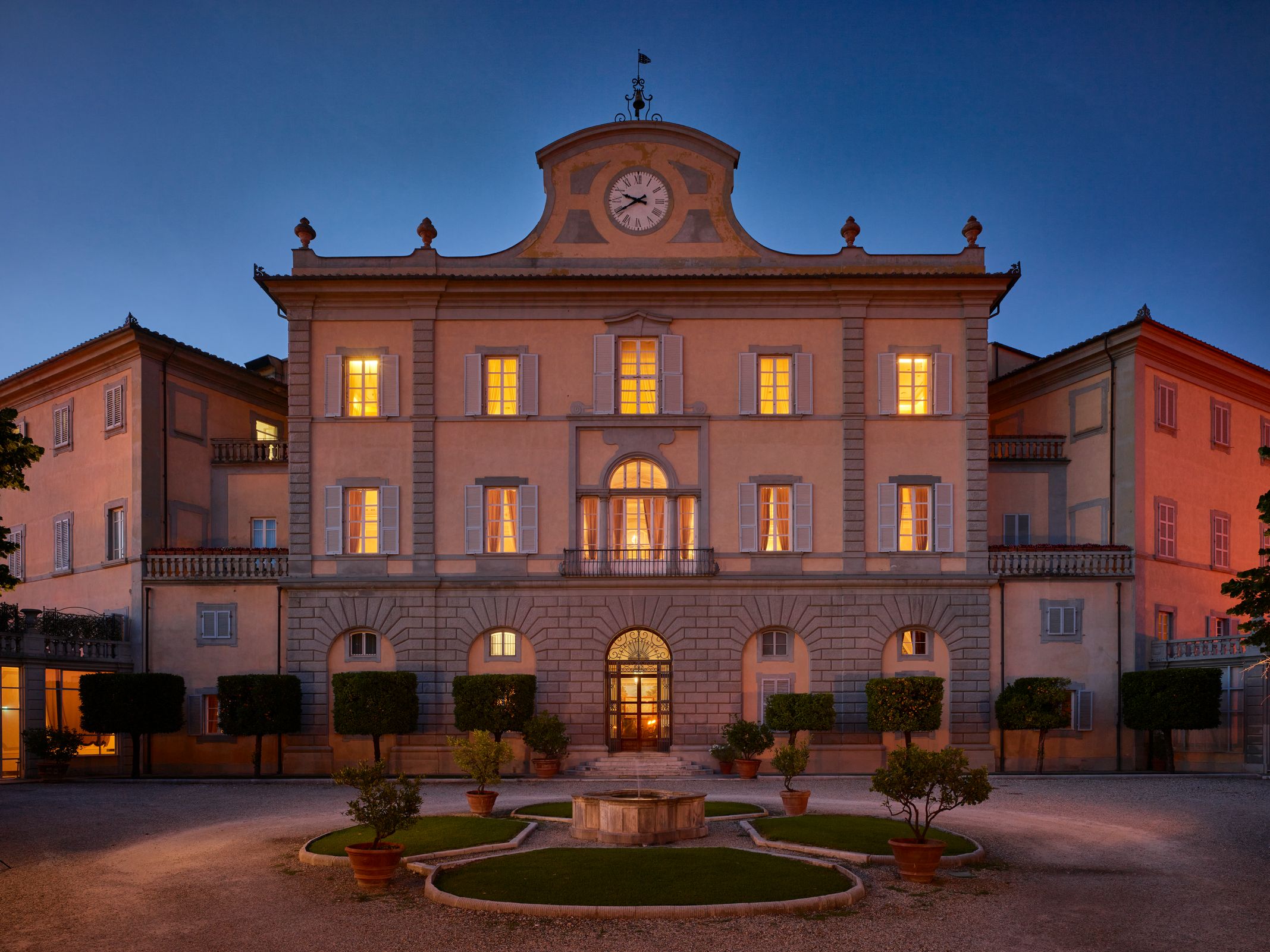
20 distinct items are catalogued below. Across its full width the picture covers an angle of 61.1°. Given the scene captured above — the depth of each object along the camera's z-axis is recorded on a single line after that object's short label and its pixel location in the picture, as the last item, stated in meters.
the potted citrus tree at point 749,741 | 27.28
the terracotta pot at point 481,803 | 19.69
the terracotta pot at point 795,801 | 19.78
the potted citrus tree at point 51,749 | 28.02
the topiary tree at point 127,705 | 28.12
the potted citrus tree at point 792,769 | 19.62
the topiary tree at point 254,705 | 28.42
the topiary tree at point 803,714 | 28.58
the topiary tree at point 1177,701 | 27.89
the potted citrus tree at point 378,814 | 13.83
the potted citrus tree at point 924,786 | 14.12
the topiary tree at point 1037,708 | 28.42
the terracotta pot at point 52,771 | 28.03
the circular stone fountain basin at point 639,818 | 16.72
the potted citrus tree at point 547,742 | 27.59
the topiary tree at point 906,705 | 28.38
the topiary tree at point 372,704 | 28.34
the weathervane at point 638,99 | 33.28
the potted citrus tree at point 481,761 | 19.19
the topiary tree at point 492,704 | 28.50
